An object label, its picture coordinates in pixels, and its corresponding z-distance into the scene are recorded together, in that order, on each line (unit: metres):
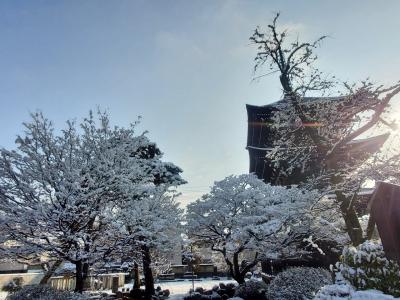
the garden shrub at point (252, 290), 13.05
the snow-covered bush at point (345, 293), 4.86
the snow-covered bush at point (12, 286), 20.47
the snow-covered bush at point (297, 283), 9.27
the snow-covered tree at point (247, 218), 14.97
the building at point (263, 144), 18.56
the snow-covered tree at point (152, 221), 11.38
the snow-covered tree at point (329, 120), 7.55
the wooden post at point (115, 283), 22.05
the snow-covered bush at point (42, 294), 8.98
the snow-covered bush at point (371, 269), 5.11
